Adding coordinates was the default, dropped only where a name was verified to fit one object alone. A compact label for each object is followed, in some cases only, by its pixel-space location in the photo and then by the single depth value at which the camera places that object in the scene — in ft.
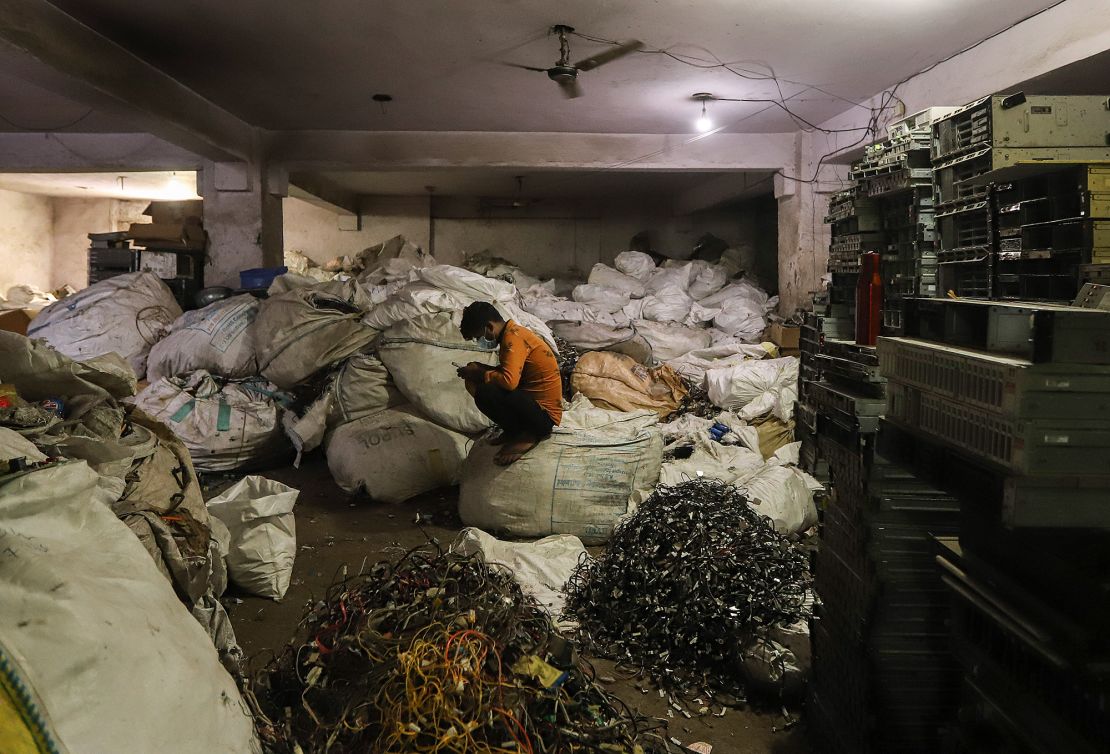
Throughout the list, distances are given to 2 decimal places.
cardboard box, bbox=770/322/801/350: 18.42
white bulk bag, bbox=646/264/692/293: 22.21
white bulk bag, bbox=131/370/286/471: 13.73
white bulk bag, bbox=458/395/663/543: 10.69
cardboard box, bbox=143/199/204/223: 20.79
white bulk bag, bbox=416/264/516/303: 15.30
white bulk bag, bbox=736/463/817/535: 10.59
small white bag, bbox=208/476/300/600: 8.97
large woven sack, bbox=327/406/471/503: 12.75
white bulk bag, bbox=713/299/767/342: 20.17
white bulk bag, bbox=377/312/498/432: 13.21
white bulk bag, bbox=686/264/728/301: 22.94
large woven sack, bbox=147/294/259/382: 15.24
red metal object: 7.43
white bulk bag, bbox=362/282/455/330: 14.28
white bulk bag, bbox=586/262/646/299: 22.38
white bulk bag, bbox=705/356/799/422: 15.42
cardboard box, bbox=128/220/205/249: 19.42
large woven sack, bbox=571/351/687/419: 16.33
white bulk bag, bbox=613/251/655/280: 23.56
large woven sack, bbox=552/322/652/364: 18.43
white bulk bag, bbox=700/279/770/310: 21.72
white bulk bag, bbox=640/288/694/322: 21.13
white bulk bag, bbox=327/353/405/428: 13.98
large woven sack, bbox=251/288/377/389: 14.56
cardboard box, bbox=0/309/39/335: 20.77
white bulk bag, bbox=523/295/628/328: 19.19
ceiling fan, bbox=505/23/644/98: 12.60
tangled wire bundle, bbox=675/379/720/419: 16.57
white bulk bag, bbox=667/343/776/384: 17.81
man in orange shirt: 11.04
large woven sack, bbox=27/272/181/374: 16.17
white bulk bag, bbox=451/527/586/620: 8.93
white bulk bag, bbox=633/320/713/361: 19.49
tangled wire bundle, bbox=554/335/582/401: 17.08
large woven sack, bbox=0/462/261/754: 3.13
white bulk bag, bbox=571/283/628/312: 21.20
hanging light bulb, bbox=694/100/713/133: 18.22
